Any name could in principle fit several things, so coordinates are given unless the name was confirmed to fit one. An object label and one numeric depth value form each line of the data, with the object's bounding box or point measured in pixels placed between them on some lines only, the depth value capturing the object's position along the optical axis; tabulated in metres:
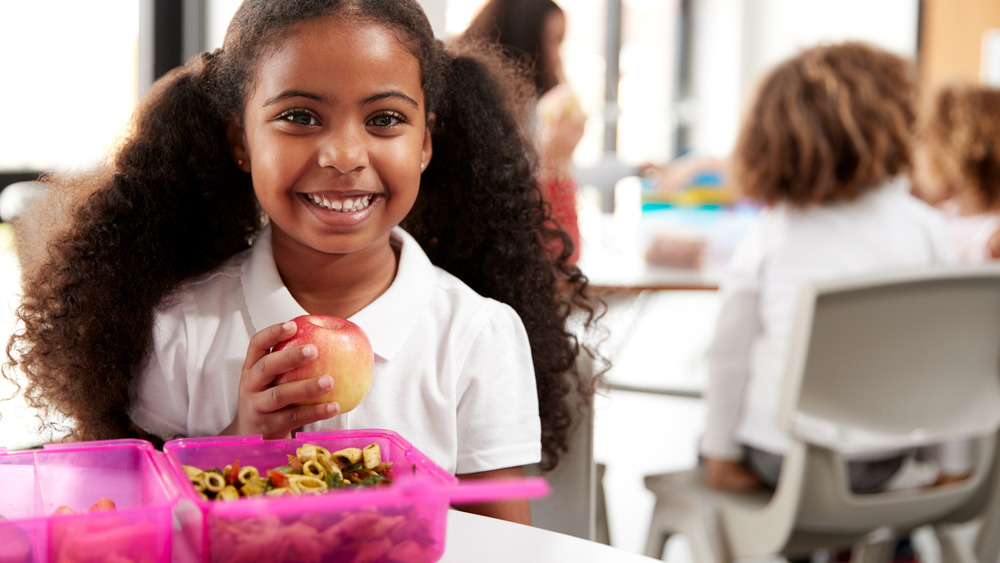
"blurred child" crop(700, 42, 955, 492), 1.66
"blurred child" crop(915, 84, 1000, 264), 2.44
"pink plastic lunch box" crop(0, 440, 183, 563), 0.60
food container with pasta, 0.58
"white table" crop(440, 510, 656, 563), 0.73
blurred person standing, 1.94
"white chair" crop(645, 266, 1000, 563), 1.31
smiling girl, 0.86
